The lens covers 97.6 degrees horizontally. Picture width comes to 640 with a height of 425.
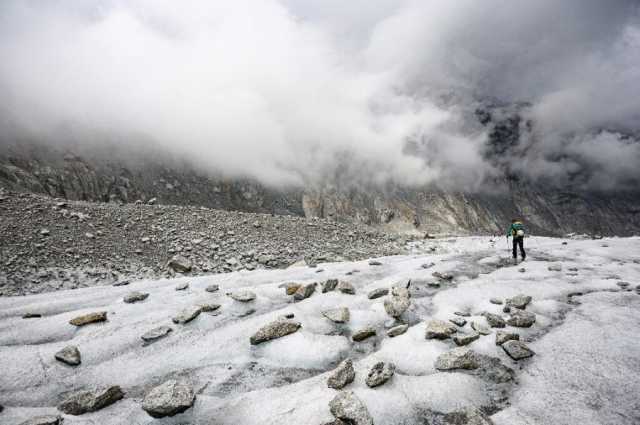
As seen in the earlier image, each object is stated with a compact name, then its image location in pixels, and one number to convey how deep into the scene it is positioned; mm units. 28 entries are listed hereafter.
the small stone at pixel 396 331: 5934
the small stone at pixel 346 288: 8250
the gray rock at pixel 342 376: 4273
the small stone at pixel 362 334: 5918
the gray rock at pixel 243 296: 7685
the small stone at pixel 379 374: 4312
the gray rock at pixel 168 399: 3912
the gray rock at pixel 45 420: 3570
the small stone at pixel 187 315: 6543
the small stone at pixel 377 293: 7912
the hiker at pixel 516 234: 13211
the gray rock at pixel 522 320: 6013
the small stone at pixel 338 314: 6544
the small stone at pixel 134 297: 7953
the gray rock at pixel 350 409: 3564
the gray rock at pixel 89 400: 3988
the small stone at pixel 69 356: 5113
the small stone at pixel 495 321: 6094
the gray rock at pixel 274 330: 5746
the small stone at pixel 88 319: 6520
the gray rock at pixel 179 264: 13305
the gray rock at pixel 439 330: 5551
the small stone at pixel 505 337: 5244
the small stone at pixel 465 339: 5367
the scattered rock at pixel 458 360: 4691
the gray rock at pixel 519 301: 6945
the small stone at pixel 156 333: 5948
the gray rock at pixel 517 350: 4863
